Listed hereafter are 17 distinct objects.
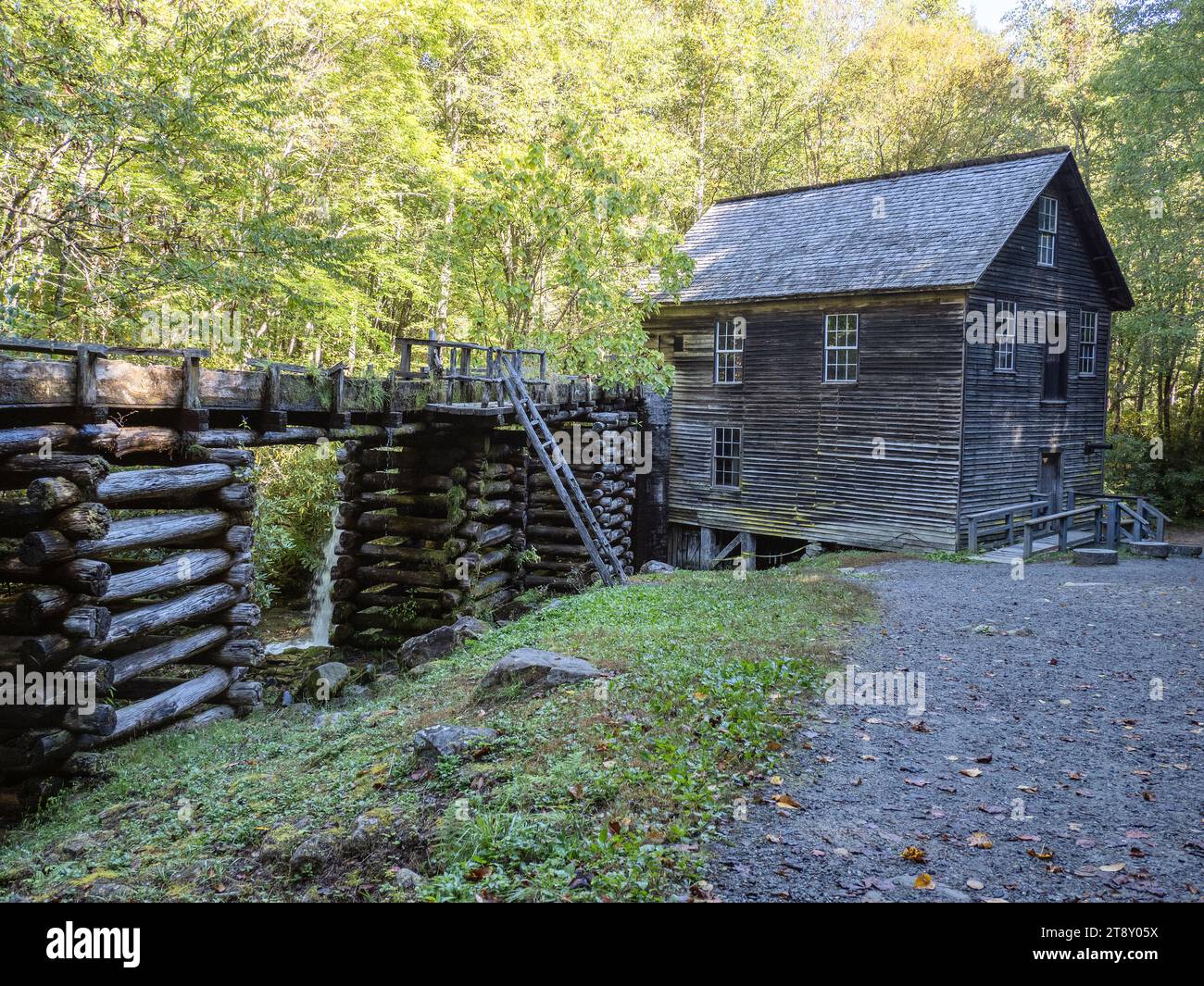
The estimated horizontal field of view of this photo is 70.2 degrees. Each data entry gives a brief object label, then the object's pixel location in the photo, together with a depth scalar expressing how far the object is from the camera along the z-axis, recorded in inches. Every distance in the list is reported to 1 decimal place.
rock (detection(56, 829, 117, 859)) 242.4
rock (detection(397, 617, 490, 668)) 475.5
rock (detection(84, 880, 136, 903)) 203.9
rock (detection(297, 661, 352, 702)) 439.8
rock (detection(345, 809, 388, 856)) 213.9
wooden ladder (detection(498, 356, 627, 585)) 601.9
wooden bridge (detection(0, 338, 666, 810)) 285.1
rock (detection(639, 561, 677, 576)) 713.0
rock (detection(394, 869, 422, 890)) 190.5
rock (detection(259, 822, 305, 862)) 219.8
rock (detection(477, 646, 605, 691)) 326.0
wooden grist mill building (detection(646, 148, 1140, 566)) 794.2
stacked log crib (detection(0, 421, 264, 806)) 282.0
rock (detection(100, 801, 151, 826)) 266.0
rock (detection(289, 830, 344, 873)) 210.1
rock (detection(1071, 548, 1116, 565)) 707.4
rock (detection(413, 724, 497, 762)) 263.4
